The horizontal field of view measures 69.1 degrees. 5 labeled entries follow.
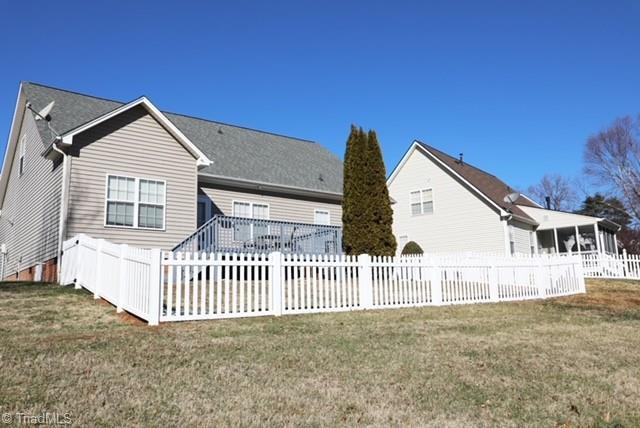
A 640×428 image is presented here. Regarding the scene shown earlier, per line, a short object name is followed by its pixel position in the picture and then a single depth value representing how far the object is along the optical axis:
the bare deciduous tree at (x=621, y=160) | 34.95
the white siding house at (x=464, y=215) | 22.81
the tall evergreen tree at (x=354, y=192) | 14.05
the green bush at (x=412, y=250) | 21.56
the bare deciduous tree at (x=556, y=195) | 51.66
